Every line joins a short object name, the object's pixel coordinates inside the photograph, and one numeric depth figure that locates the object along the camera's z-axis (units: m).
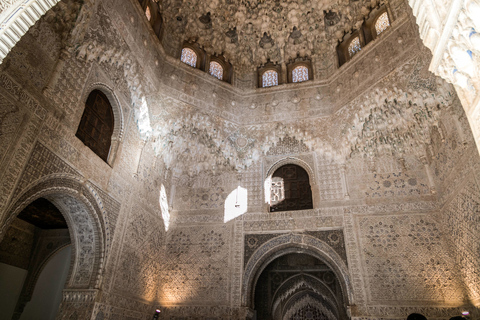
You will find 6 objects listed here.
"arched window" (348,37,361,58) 8.97
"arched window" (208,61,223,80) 9.88
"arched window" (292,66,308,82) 9.94
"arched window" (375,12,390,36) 8.30
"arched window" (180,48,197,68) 9.50
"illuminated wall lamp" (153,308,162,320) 7.62
